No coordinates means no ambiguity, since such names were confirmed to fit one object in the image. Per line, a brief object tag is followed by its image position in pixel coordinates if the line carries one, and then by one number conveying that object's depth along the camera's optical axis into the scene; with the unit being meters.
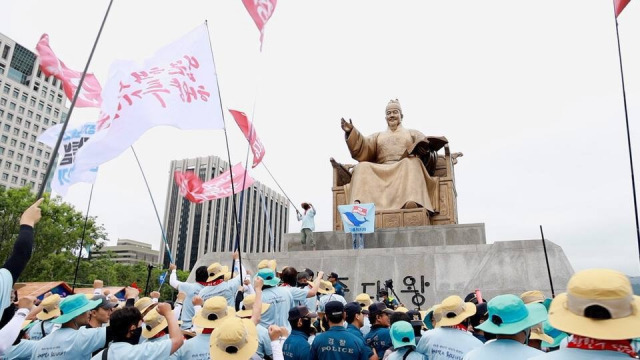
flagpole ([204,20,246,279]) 5.36
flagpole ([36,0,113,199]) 3.24
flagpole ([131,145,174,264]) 7.63
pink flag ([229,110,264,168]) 10.74
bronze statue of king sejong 11.89
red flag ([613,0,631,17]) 5.85
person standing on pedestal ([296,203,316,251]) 11.57
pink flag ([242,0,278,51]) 8.02
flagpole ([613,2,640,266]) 3.99
